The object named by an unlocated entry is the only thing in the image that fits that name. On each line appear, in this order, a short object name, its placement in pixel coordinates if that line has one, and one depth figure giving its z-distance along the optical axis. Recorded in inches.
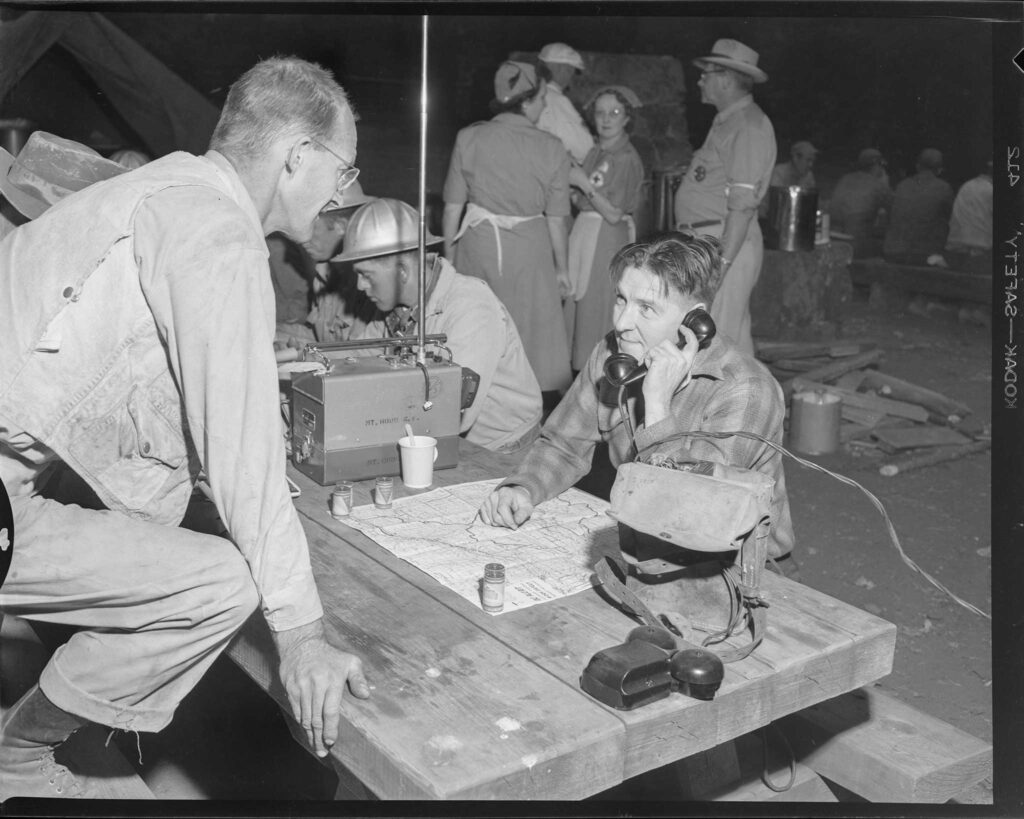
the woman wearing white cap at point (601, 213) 271.4
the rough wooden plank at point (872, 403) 288.5
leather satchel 84.2
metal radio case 126.6
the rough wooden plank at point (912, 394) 295.7
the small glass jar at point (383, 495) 118.0
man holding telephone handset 110.1
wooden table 71.6
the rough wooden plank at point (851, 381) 310.6
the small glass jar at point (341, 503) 115.0
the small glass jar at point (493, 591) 91.0
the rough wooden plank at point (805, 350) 331.3
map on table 97.4
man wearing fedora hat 233.9
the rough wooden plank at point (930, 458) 255.8
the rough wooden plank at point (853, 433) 276.7
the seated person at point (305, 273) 199.3
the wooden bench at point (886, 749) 99.3
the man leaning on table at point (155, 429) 80.4
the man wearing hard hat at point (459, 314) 165.9
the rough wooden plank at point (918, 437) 270.8
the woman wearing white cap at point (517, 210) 233.1
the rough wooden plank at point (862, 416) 282.5
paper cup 125.3
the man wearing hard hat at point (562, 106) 276.8
